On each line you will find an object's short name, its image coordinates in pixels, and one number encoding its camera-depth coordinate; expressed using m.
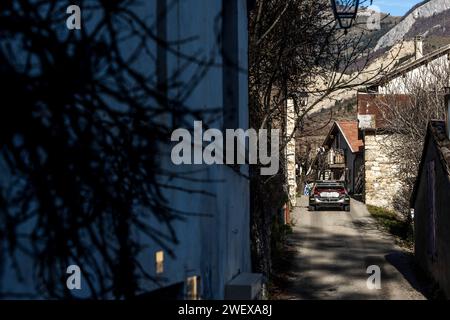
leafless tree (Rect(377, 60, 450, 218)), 28.44
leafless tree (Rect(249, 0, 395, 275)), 13.95
